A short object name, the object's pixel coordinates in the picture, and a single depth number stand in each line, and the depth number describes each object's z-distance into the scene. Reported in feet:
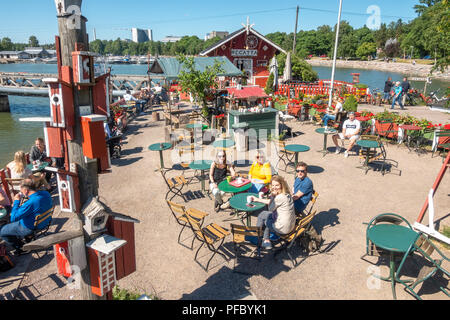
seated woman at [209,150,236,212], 22.84
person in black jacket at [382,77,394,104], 63.67
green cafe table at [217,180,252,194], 20.27
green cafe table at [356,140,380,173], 28.17
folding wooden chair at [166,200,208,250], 17.46
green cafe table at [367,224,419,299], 13.88
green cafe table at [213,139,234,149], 31.73
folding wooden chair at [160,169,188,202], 24.43
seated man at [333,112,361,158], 33.09
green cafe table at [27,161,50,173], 25.63
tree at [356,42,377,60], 322.34
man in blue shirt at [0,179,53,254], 16.71
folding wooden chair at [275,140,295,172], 31.12
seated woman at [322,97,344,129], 42.04
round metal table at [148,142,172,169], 30.09
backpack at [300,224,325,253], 17.42
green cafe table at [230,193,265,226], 17.44
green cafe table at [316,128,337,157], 34.06
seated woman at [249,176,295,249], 15.89
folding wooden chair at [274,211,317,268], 16.25
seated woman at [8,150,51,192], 22.54
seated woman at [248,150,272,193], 21.97
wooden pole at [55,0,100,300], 8.44
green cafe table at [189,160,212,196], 24.85
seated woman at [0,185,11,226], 18.84
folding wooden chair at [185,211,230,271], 16.27
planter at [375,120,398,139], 38.01
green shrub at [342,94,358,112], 46.01
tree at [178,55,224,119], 45.32
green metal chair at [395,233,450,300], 13.38
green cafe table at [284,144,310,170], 28.13
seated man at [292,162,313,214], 18.76
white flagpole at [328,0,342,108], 50.65
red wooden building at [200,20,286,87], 89.30
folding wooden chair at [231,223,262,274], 15.44
